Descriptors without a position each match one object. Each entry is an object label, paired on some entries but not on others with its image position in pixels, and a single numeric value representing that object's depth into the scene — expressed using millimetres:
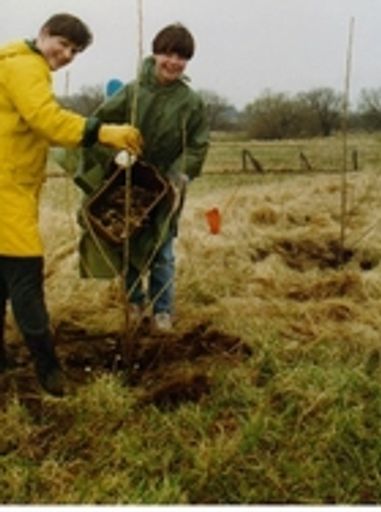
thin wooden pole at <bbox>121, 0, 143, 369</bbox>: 2988
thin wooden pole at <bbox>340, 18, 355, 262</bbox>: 4620
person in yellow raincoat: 2908
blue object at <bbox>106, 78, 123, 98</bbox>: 3945
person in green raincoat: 3693
